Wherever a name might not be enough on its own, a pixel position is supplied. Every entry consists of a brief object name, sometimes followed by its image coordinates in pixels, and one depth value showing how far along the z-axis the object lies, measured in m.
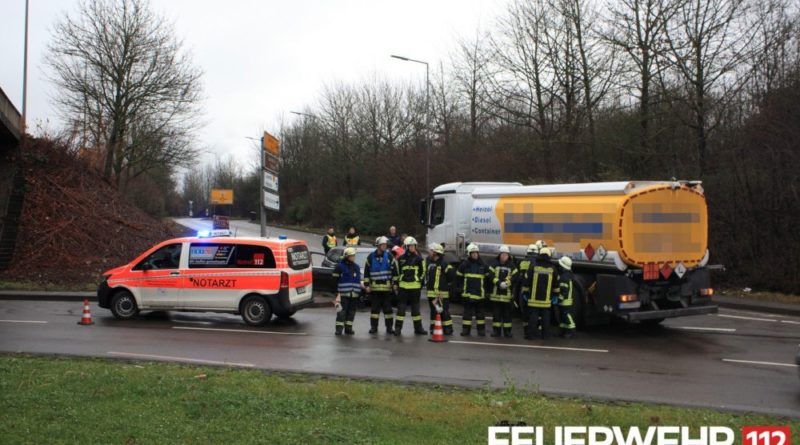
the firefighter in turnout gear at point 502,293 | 12.41
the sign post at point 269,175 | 18.44
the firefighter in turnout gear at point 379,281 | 12.70
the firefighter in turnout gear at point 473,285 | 12.56
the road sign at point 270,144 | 18.80
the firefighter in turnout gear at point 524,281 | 12.47
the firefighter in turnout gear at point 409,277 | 12.66
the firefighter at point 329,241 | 21.66
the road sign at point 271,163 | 18.82
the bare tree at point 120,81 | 34.28
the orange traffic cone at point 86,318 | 13.90
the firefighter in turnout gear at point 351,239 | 20.81
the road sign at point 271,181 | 18.67
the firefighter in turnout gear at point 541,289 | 12.22
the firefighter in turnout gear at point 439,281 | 12.55
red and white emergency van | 13.72
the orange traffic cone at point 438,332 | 11.96
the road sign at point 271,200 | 18.50
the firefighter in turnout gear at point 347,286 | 12.61
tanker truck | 12.52
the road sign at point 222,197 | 42.90
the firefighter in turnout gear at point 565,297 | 12.39
